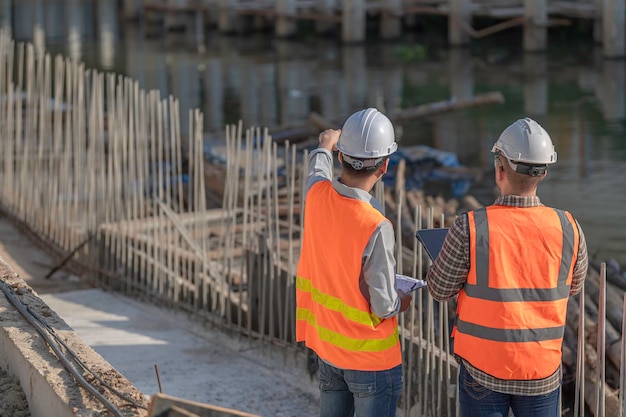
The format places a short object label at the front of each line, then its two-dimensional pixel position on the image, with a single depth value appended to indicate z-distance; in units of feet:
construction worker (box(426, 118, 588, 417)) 23.75
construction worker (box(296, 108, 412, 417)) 24.66
